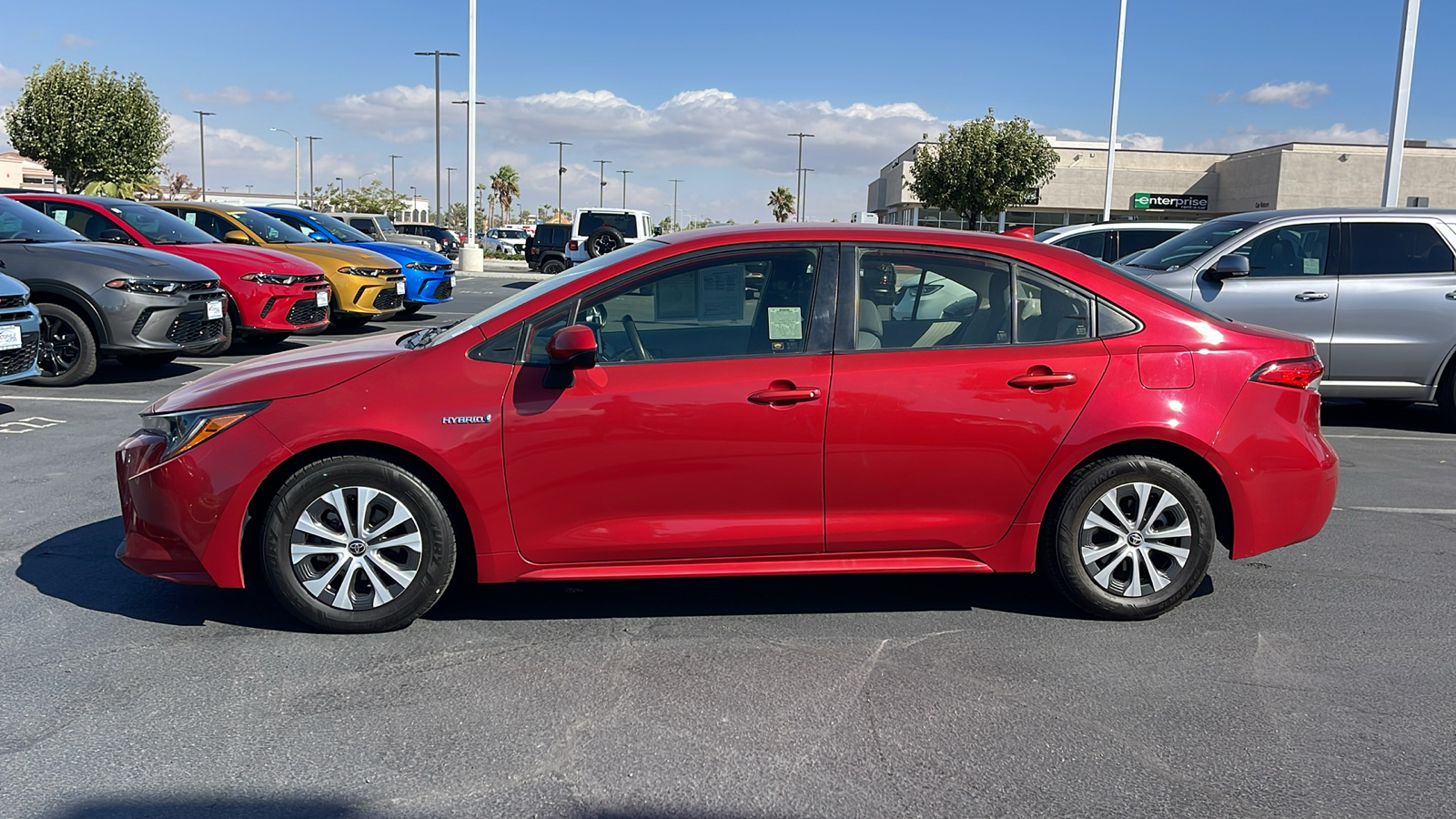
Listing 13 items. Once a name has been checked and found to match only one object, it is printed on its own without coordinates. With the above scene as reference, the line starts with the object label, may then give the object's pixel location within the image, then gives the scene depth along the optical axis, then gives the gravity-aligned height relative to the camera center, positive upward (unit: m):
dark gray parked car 9.55 -0.50
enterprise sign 52.25 +3.80
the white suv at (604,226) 25.19 +0.82
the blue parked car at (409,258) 16.59 -0.05
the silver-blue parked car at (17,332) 8.25 -0.69
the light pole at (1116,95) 31.19 +5.25
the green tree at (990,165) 42.75 +4.27
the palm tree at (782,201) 99.38 +5.95
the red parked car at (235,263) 11.63 -0.15
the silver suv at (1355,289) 8.86 -0.01
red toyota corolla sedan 4.11 -0.65
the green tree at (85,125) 35.38 +3.74
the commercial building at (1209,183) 45.94 +4.51
